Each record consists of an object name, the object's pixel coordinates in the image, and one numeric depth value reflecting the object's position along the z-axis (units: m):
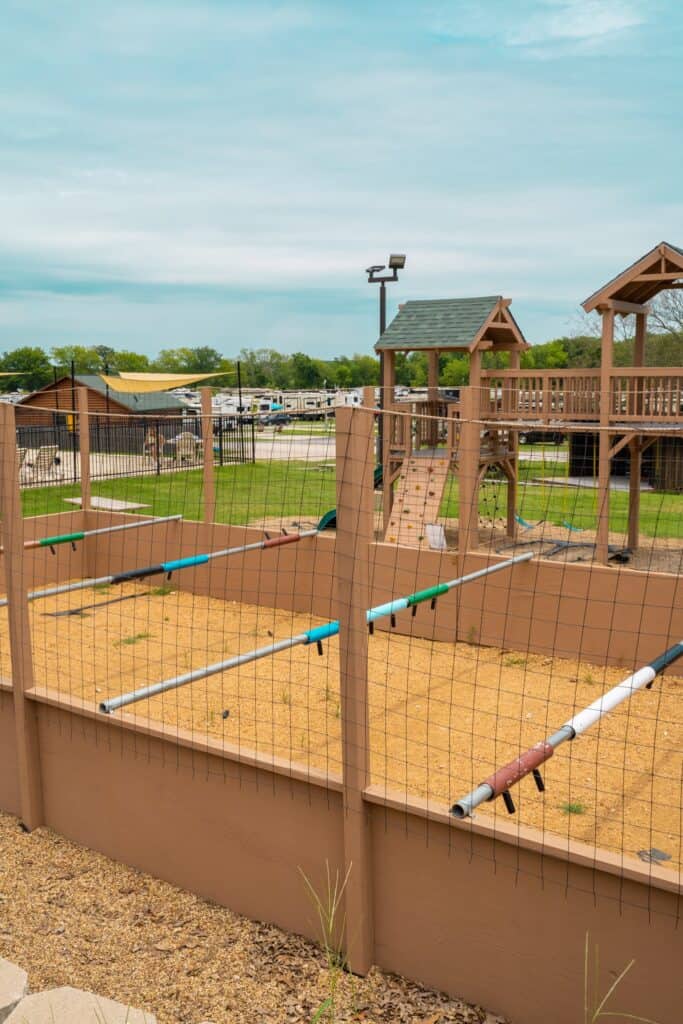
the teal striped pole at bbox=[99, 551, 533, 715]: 5.02
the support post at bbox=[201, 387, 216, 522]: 10.33
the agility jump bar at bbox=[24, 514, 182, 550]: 8.67
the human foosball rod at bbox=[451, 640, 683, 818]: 3.61
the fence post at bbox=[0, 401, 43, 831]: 5.58
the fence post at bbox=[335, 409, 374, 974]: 4.12
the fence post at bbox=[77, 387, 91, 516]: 10.78
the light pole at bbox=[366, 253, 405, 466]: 19.72
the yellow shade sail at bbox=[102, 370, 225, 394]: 24.94
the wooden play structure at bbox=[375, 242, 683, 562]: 12.77
